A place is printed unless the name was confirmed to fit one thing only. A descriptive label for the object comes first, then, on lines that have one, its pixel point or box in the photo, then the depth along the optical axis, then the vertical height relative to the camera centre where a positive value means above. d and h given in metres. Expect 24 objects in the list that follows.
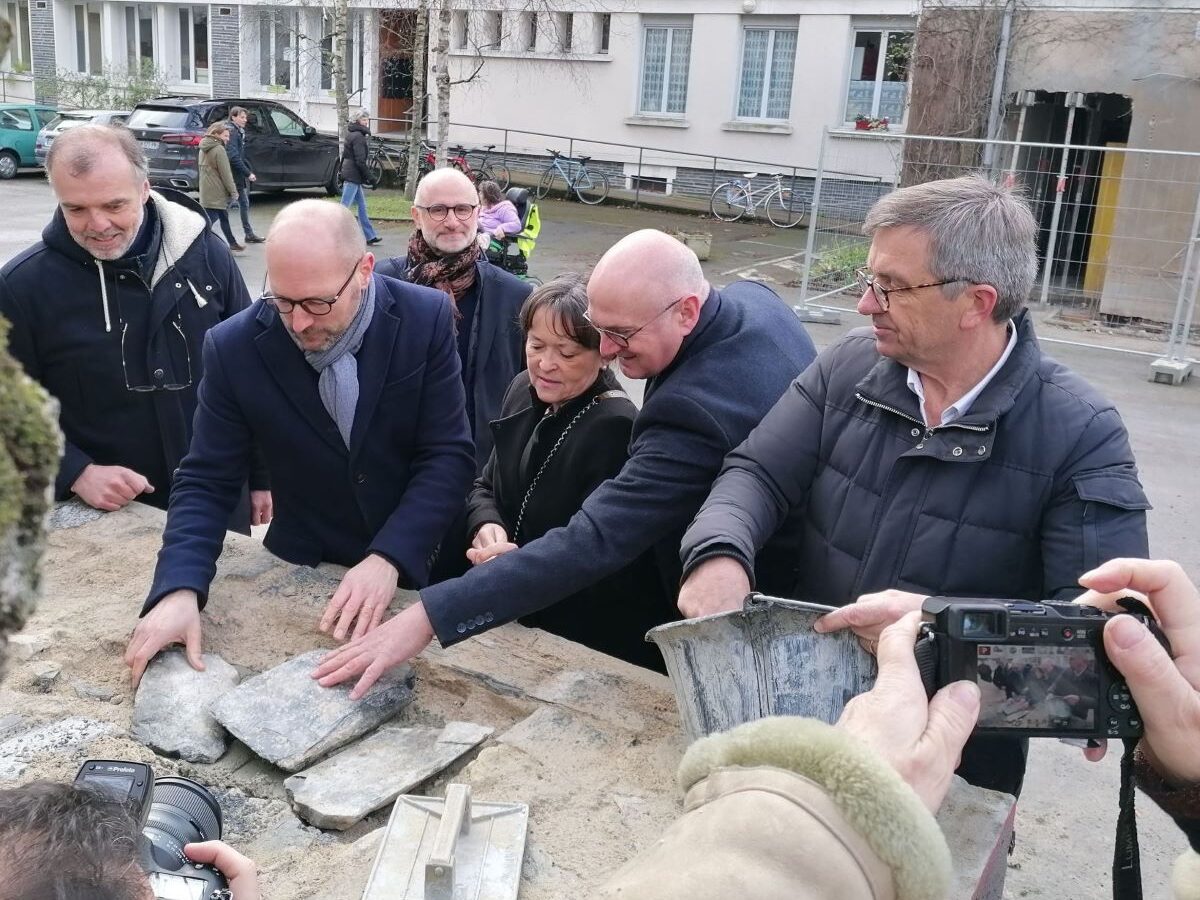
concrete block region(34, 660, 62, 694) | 2.59 -1.32
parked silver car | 18.30 -0.46
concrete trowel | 1.70 -1.16
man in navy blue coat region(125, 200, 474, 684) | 2.63 -0.78
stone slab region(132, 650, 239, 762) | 2.40 -1.30
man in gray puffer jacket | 2.13 -0.57
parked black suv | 16.66 -0.64
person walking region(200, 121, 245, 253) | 13.52 -0.90
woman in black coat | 2.90 -0.86
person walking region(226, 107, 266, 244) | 14.62 -0.92
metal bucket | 1.92 -0.89
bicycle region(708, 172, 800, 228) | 19.27 -1.11
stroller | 8.87 -1.02
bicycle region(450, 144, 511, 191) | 19.38 -0.89
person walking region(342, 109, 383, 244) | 14.83 -0.82
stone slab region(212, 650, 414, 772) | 2.35 -1.27
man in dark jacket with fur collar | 3.33 -0.66
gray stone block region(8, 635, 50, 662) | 2.67 -1.31
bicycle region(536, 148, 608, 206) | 20.55 -0.97
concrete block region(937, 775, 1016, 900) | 1.84 -1.15
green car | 20.50 -0.88
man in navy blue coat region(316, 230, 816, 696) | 2.44 -0.69
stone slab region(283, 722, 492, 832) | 2.19 -1.31
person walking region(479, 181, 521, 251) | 8.64 -0.74
